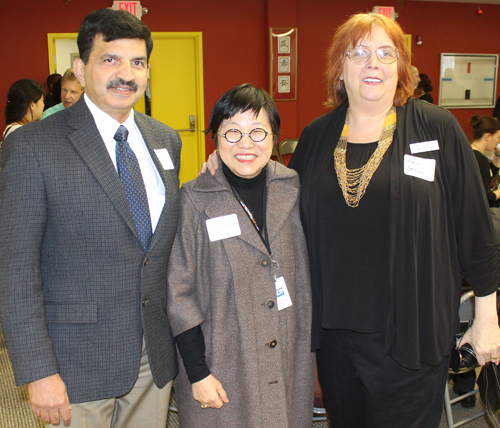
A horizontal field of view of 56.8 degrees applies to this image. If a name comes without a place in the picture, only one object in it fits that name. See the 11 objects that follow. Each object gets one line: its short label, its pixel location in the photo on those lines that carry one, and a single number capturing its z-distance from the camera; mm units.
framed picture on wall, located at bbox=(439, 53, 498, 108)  8344
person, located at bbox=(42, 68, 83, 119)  4150
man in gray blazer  1302
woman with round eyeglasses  1533
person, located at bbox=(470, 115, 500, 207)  4078
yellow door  7148
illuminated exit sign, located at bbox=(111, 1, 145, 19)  4570
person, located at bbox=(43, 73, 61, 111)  4945
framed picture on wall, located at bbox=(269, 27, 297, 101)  7160
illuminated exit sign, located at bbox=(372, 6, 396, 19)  5443
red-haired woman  1544
